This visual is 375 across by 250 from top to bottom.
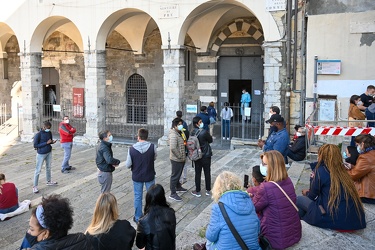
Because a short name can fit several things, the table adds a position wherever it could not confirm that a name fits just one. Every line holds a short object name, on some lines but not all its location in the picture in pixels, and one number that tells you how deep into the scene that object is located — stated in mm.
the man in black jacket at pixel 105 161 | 6020
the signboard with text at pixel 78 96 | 16953
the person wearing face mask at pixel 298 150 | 6551
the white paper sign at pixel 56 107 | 13634
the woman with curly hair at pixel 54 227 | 2471
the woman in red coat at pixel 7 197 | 6298
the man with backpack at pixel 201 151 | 6689
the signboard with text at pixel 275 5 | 10219
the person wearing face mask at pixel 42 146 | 7723
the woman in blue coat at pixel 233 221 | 2971
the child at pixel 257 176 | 4227
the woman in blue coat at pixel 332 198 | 3922
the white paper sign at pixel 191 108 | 11969
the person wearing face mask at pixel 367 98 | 7686
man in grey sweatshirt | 5520
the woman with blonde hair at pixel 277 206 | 3576
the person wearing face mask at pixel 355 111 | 7523
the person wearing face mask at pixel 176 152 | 6512
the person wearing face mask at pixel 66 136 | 9070
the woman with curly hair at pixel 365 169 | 4848
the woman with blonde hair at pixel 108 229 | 3062
